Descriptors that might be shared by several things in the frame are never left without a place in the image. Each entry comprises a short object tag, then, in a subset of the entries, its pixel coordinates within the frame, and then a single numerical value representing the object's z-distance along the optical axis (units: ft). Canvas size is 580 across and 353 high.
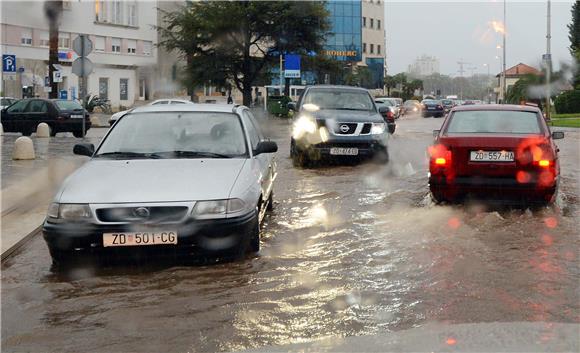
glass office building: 312.71
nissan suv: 44.53
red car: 26.53
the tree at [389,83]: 358.02
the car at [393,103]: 137.08
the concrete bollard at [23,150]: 50.26
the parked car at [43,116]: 81.25
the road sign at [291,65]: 144.15
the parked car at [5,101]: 107.47
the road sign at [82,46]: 60.54
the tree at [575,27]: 214.69
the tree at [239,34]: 145.89
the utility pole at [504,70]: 204.97
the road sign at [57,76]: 97.45
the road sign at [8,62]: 71.92
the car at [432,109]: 174.50
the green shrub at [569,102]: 153.58
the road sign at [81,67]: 60.90
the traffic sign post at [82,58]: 60.64
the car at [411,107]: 197.57
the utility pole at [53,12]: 35.65
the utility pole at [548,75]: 107.65
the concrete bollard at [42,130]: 77.56
